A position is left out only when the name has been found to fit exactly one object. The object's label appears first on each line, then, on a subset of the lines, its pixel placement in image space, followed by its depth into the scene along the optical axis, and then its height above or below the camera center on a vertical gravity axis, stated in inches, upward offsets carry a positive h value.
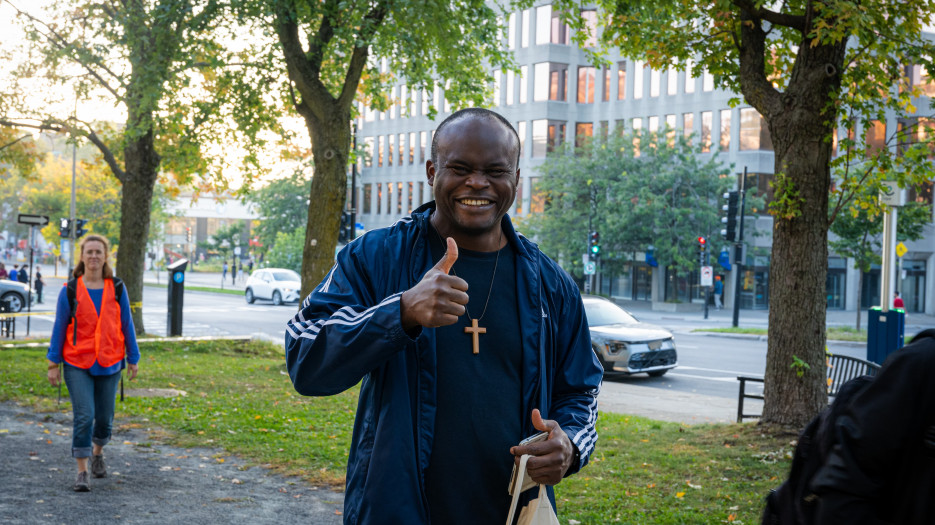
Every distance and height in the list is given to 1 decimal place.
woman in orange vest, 269.0 -29.7
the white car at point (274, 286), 1546.5 -51.8
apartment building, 1817.2 +326.9
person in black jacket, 72.6 -14.2
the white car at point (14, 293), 1196.5 -62.0
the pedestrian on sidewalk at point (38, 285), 1489.5 -62.7
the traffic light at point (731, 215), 1217.4 +77.5
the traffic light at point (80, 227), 1534.2 +37.6
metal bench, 390.0 -41.8
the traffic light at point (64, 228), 1517.0 +34.7
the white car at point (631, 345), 632.4 -54.6
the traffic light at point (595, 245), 1598.2 +38.5
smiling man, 92.8 -9.9
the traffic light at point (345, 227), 1110.9 +39.2
